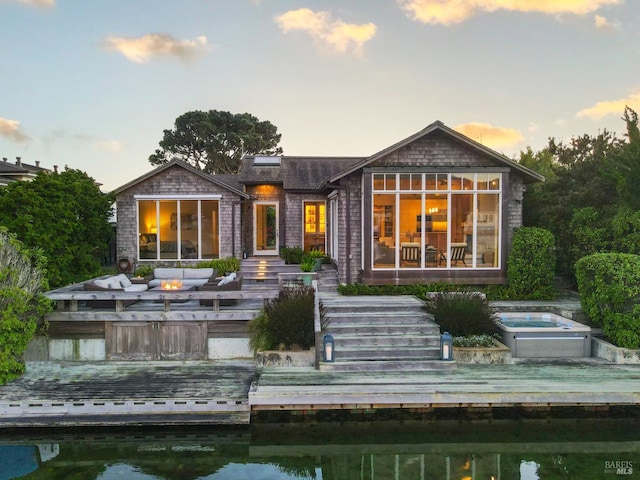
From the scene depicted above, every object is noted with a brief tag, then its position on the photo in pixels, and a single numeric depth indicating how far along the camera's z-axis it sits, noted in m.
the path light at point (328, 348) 8.29
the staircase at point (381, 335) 8.23
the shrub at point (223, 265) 14.44
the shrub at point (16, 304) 8.00
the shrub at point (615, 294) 8.49
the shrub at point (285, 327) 8.72
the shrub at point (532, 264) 11.49
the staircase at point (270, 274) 12.88
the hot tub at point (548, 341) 8.96
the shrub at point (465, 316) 9.16
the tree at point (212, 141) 39.97
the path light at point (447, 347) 8.35
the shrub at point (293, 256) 15.89
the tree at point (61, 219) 12.51
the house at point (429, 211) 11.55
